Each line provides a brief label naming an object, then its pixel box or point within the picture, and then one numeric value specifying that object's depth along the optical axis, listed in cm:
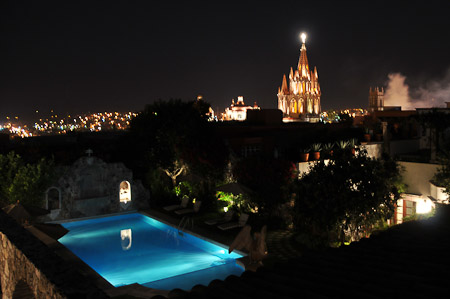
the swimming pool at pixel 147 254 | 1156
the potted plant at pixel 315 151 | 1936
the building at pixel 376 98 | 8450
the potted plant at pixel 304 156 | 1856
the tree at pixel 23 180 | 1712
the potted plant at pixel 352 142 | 1834
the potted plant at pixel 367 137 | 2063
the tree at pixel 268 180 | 1623
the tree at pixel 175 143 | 1967
